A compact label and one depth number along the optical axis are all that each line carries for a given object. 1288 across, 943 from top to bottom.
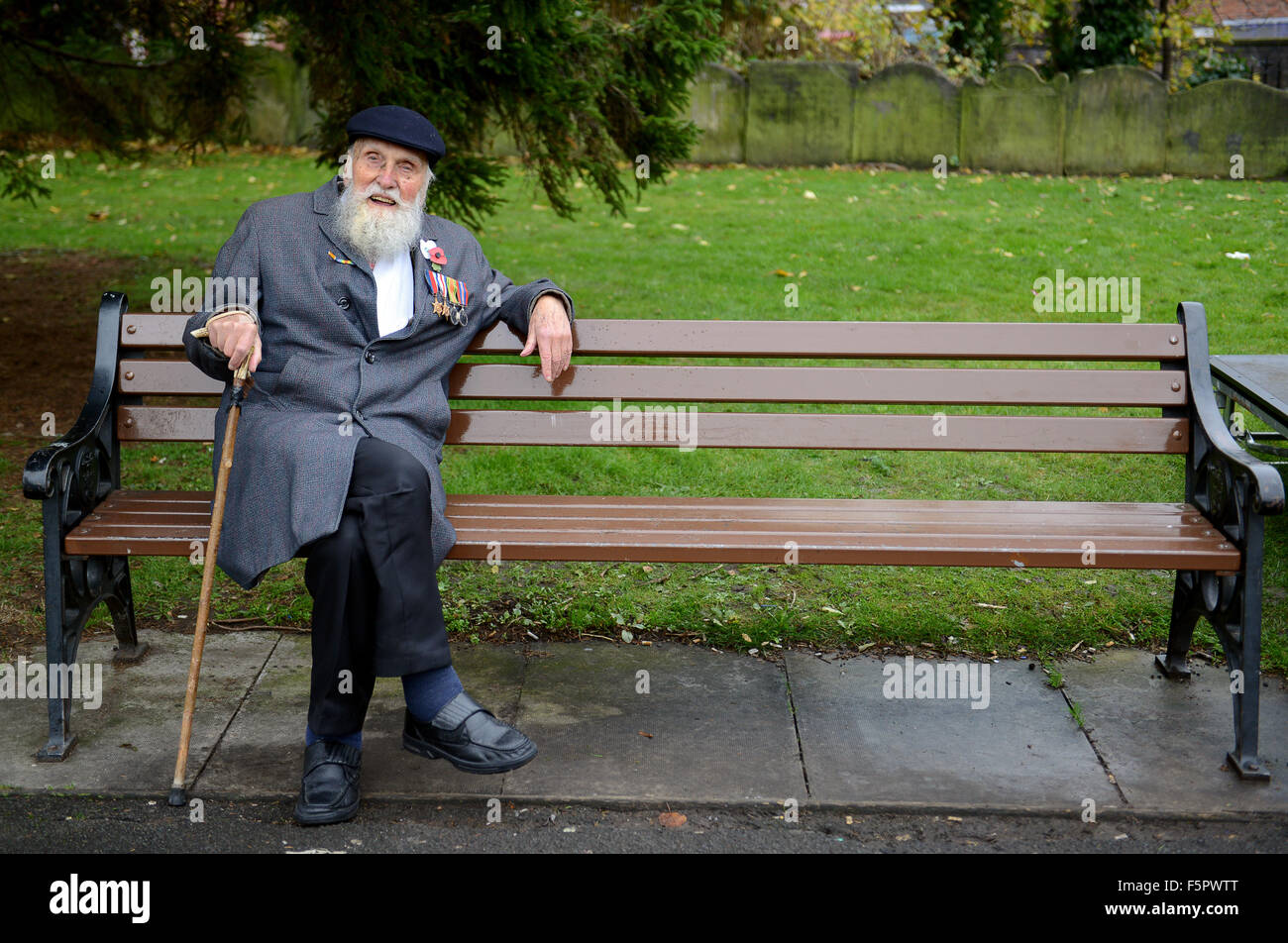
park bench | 3.70
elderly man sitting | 3.27
